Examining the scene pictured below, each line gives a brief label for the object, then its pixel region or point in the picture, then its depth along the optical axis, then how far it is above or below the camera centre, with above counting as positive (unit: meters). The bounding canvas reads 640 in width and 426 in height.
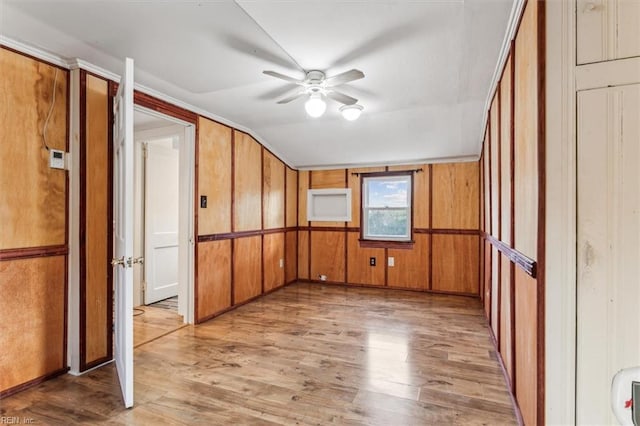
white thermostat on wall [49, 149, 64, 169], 2.18 +0.39
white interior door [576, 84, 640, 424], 1.07 -0.11
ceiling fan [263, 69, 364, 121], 2.21 +0.97
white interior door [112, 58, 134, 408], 1.88 -0.17
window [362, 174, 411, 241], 4.88 +0.08
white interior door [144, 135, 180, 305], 4.15 -0.09
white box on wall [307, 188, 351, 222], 5.20 +0.14
